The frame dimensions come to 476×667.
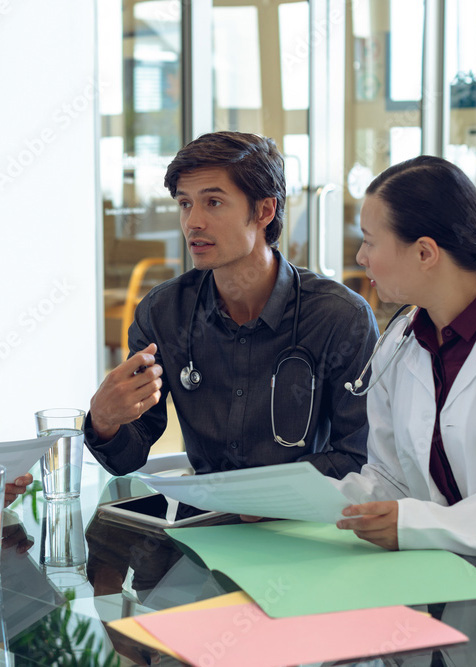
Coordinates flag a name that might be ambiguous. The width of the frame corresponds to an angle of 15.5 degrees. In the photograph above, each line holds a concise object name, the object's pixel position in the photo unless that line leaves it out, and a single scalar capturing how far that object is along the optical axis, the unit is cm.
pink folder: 230
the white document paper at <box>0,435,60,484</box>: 284
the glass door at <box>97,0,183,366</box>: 450
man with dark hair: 325
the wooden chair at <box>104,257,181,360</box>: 462
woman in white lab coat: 292
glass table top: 236
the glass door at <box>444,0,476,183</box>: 606
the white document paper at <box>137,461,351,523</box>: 266
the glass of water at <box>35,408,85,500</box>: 289
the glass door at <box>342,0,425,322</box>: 560
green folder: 257
